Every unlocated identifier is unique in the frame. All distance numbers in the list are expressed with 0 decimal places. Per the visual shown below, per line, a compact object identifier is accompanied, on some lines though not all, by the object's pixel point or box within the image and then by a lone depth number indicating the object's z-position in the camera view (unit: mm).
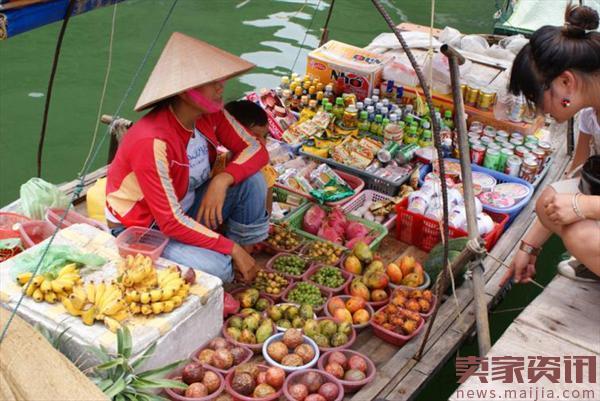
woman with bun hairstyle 2416
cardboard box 5066
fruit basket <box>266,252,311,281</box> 3391
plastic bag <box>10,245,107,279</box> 2781
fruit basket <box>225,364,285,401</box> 2566
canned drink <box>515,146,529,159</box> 4559
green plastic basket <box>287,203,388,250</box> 3744
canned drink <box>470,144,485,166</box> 4582
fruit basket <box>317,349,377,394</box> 2680
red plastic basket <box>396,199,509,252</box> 3750
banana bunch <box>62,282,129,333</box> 2561
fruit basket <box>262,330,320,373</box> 2721
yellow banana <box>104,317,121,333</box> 2537
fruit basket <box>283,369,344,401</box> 2586
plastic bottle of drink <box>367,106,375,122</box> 4801
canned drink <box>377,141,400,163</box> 4434
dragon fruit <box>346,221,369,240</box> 3805
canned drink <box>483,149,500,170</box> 4547
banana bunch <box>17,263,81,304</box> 2645
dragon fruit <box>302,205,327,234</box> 3885
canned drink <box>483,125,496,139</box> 4727
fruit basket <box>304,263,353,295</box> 3309
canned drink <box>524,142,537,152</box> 4609
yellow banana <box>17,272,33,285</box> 2695
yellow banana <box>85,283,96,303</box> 2639
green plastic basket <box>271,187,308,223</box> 4048
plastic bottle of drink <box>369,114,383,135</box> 4742
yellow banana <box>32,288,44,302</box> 2638
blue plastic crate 4086
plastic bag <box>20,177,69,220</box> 3568
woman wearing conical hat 2855
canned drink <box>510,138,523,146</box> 4652
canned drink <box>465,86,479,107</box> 4859
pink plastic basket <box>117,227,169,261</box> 2902
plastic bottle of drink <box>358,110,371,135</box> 4773
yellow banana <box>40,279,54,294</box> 2637
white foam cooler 2527
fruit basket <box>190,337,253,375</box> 2746
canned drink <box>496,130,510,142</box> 4707
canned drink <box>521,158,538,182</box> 4430
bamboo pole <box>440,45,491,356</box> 2605
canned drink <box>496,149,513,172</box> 4543
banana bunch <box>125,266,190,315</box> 2623
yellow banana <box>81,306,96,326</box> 2549
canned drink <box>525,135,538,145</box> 4672
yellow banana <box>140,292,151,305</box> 2621
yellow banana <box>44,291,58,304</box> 2641
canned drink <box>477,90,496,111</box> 4840
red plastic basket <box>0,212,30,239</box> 3461
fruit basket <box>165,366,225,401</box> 2557
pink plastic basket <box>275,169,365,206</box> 4070
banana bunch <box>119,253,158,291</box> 2680
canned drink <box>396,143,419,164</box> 4469
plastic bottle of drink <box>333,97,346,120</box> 4871
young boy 3654
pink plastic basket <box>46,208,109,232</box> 3389
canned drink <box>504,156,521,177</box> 4465
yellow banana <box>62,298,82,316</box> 2586
